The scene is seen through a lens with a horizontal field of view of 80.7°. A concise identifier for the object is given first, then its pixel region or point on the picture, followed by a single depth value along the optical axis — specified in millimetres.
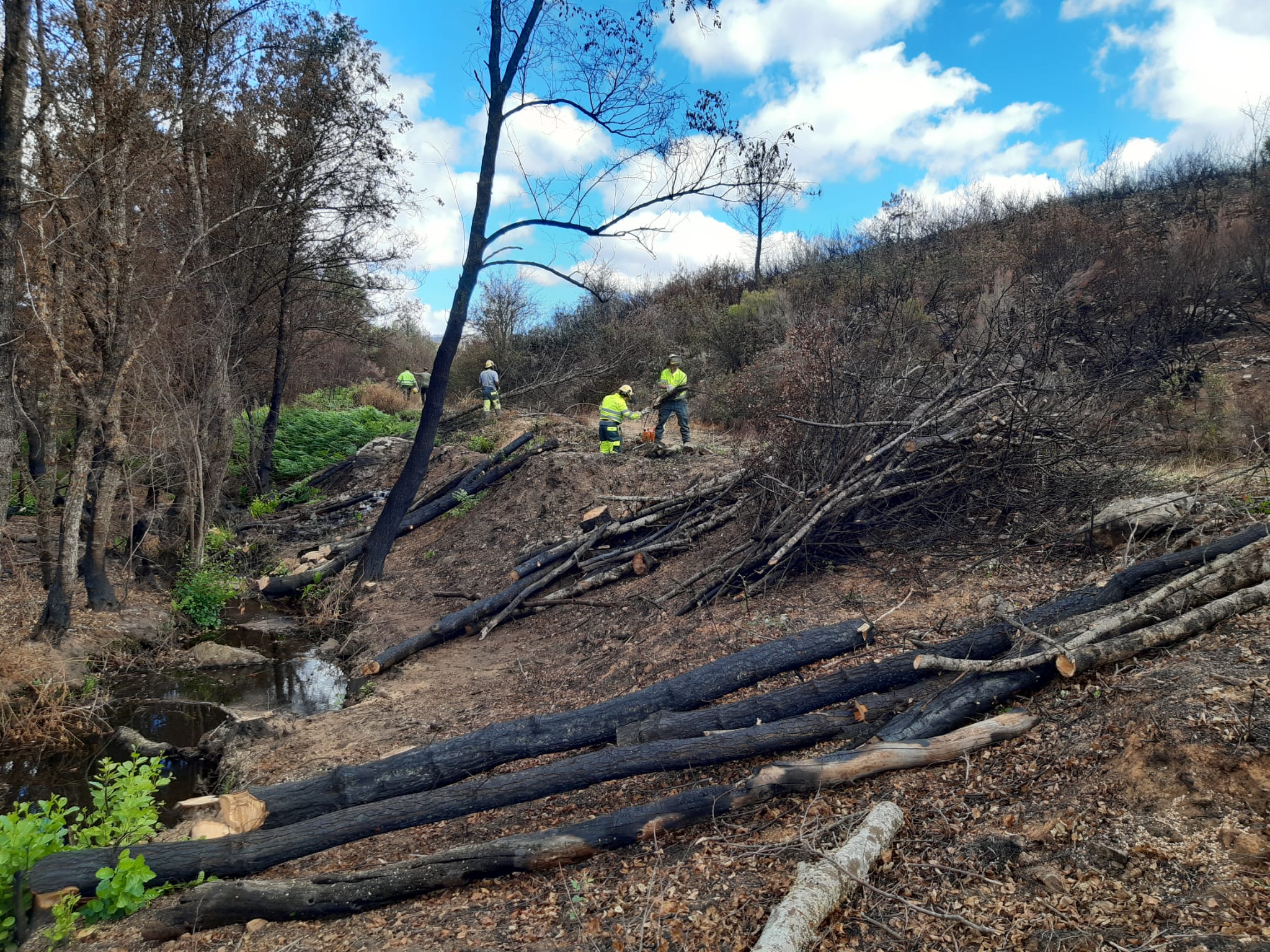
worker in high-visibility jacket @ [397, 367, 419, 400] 23781
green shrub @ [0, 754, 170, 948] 3607
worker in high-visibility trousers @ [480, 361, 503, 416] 18562
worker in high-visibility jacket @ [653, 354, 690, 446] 14602
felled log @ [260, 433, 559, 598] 11766
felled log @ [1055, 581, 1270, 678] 3933
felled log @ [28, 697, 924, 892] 3990
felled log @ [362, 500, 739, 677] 8758
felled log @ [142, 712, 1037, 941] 3660
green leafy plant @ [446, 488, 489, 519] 12992
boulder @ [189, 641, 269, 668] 9090
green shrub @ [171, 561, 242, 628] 10461
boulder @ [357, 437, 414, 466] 17453
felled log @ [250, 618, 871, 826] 4469
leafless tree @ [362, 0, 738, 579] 8828
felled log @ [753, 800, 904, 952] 2779
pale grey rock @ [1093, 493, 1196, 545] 5672
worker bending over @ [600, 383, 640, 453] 13312
